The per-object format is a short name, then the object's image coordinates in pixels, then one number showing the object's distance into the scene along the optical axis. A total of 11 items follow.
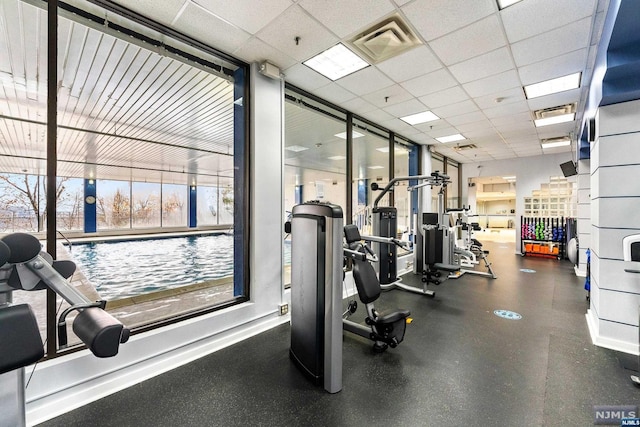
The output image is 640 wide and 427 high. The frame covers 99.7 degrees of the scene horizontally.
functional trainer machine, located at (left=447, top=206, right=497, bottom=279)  5.80
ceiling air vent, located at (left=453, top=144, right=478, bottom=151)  7.02
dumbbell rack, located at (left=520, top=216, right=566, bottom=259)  7.48
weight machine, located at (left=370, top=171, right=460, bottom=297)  4.50
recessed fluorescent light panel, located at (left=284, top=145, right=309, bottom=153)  7.41
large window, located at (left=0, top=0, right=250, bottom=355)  2.32
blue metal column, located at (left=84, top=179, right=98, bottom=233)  10.76
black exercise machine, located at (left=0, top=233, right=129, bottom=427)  0.92
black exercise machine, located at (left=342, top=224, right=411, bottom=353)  2.62
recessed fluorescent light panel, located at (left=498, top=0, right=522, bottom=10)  2.21
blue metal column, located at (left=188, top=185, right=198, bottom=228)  14.18
